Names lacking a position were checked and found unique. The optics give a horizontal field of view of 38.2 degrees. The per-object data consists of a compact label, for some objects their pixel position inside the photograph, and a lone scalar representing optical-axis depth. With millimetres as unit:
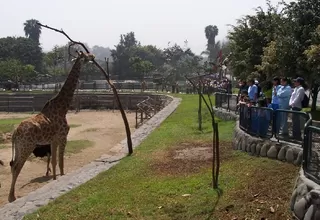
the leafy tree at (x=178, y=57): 73938
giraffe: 12758
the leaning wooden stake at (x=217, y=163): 8859
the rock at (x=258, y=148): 10984
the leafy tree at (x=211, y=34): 117250
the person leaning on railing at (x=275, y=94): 12419
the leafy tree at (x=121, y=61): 81538
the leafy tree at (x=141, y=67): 71562
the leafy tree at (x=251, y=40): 23048
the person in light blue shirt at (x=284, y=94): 11859
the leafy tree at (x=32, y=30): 111938
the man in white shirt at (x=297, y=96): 11024
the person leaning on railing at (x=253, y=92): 15461
